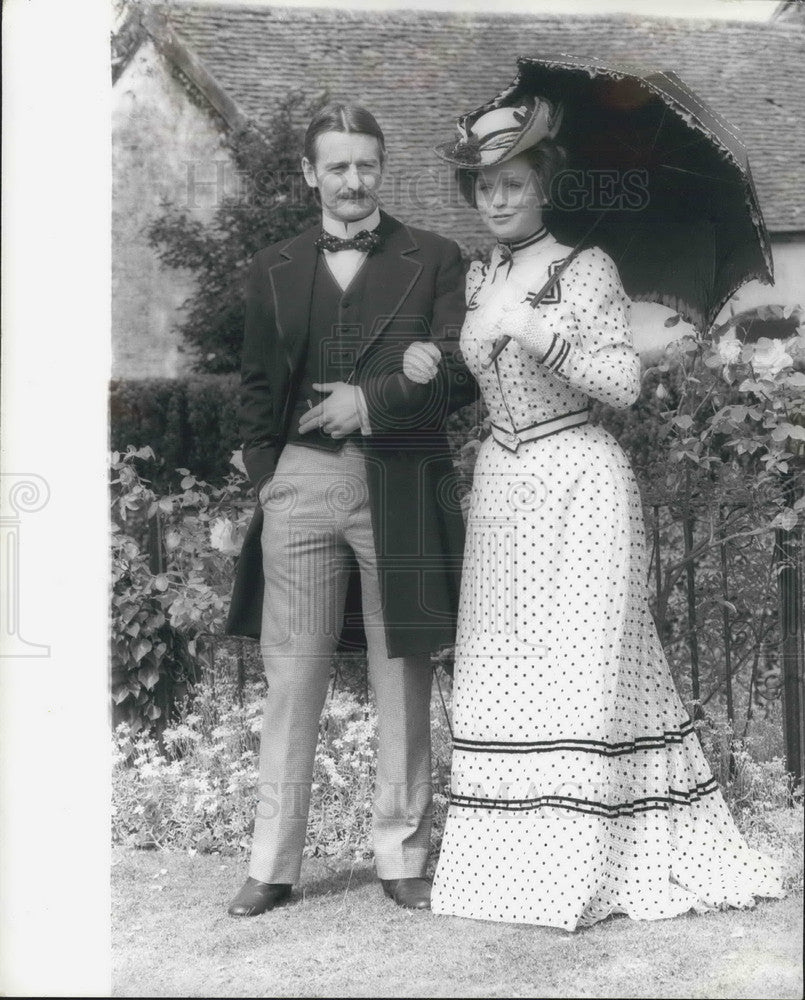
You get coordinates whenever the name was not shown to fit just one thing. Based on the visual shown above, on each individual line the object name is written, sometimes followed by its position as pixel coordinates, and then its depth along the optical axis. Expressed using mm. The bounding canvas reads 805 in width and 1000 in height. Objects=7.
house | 4523
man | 3801
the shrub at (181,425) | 5234
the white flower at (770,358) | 4547
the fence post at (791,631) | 4797
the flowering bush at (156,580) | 4883
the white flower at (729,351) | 4617
